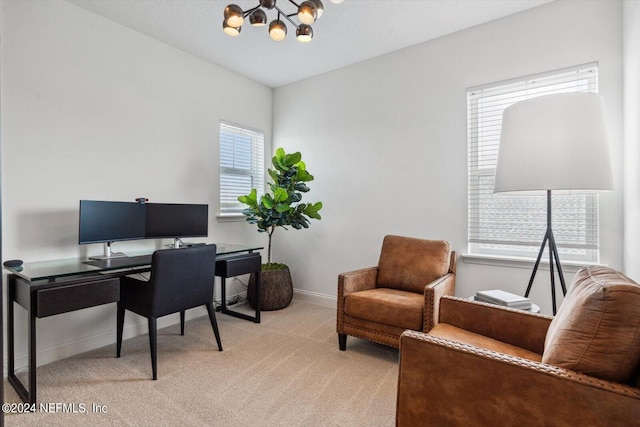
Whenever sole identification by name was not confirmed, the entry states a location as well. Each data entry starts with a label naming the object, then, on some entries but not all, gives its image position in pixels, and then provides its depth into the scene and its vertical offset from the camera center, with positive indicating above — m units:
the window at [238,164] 3.74 +0.60
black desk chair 2.15 -0.53
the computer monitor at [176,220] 2.84 -0.07
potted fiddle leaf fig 3.46 +0.02
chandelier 1.91 +1.20
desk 1.83 -0.46
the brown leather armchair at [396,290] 2.23 -0.61
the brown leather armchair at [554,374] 0.98 -0.53
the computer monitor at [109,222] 2.37 -0.08
